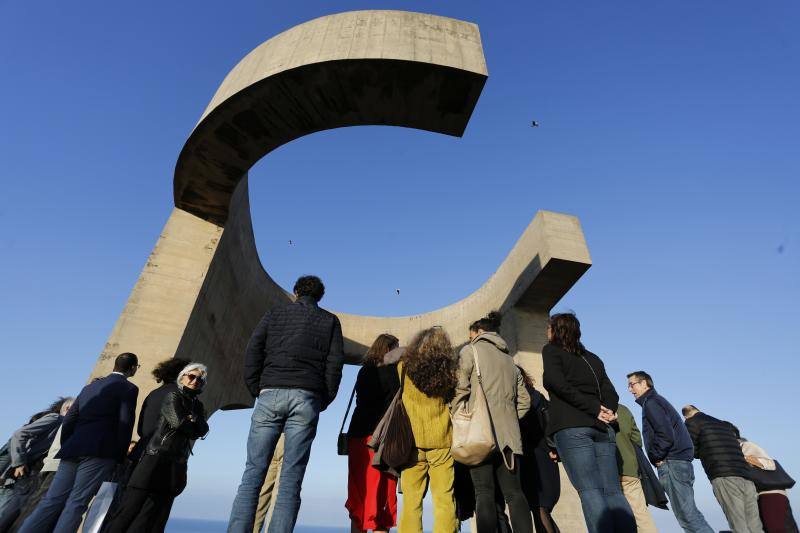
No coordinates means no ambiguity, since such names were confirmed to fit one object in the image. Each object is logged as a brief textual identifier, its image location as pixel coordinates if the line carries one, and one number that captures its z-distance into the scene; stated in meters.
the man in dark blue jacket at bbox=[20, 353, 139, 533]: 3.39
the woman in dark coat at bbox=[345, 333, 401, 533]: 3.46
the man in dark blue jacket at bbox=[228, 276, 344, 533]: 2.82
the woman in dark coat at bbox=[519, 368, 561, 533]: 3.69
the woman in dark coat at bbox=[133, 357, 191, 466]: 3.51
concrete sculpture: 6.02
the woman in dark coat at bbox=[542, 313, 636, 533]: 2.74
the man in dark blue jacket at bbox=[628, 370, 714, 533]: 4.05
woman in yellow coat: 2.94
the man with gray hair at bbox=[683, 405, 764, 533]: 4.22
